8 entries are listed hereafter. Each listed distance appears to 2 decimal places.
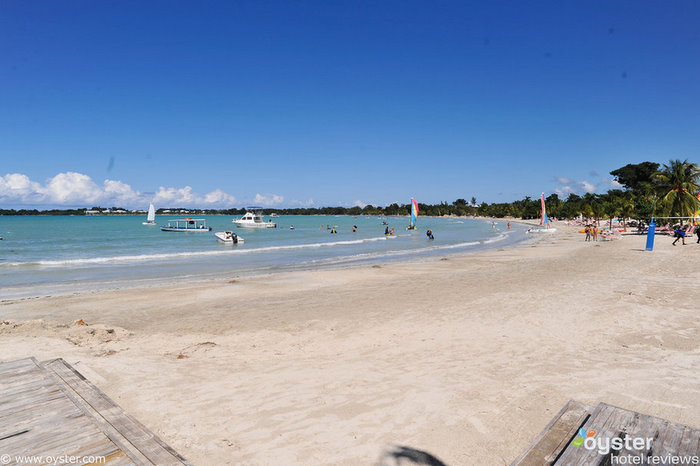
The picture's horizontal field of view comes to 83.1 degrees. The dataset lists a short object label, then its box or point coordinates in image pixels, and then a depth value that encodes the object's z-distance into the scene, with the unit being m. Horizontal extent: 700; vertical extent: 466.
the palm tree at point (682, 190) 38.94
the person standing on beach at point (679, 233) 27.48
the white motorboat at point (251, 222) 83.31
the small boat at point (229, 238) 42.78
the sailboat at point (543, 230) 58.66
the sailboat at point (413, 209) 61.18
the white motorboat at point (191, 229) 66.38
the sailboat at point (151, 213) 96.94
